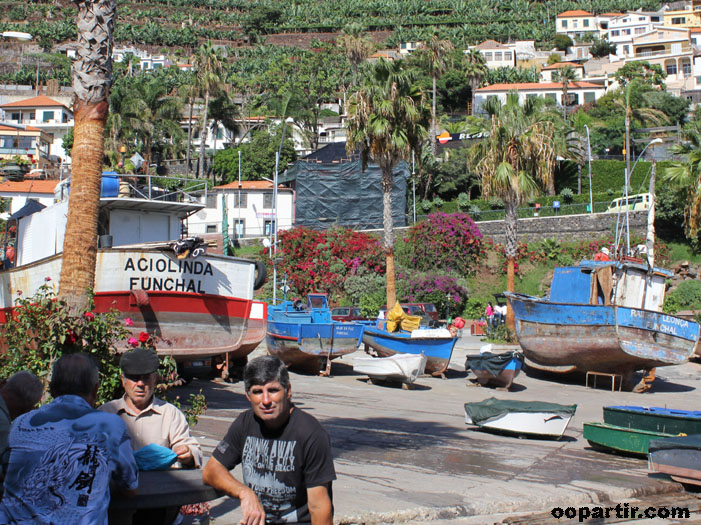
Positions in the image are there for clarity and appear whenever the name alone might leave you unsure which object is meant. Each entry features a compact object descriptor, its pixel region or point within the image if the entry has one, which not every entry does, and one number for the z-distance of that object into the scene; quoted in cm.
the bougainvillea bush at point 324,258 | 3959
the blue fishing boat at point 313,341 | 2172
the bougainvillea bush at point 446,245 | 4091
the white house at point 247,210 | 4959
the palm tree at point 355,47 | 8644
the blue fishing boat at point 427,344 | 2172
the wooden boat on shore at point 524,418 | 1352
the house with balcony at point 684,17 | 12374
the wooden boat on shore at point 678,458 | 1075
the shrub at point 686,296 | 3581
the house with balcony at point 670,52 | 9775
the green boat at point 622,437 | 1246
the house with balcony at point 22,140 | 6031
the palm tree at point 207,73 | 6255
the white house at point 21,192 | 4871
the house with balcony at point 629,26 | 11944
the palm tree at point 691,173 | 3353
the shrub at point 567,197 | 4788
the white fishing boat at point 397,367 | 1955
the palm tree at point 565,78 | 8234
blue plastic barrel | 1686
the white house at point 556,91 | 8594
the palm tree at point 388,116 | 2647
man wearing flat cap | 557
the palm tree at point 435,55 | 7172
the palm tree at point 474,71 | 8662
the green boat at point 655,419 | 1286
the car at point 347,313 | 2978
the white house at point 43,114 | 7950
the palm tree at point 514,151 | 2623
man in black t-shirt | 439
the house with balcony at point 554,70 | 10719
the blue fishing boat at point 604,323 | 2116
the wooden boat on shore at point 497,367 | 2003
